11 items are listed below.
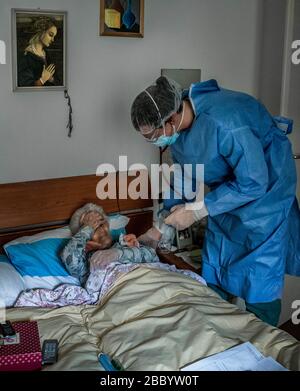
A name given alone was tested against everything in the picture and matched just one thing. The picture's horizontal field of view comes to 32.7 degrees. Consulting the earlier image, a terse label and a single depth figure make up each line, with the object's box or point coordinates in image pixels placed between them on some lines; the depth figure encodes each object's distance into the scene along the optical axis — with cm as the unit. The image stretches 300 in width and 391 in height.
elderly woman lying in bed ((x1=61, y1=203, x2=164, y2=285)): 215
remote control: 156
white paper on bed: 151
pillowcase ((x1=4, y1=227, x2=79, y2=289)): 212
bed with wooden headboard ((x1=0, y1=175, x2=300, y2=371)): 156
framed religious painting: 227
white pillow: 195
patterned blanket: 196
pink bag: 152
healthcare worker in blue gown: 188
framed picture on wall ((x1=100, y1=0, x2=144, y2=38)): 247
